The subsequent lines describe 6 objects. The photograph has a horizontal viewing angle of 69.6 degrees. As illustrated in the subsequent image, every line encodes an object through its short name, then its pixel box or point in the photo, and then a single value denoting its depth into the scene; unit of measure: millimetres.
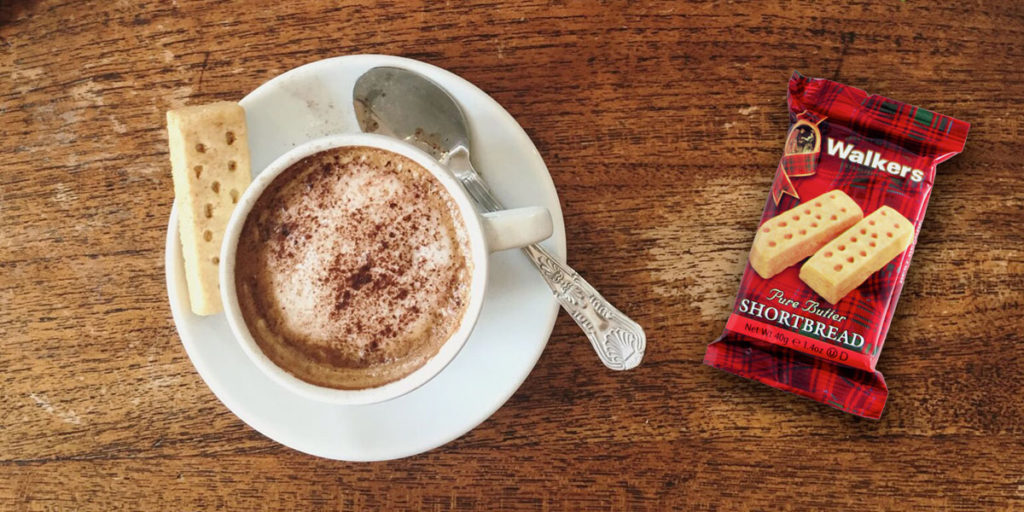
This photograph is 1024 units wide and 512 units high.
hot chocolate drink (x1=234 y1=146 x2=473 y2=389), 254
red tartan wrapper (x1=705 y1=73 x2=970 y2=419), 305
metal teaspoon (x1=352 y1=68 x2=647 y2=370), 279
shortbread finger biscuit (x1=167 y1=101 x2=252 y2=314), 277
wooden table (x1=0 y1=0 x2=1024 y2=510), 317
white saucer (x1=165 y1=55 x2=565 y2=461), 279
